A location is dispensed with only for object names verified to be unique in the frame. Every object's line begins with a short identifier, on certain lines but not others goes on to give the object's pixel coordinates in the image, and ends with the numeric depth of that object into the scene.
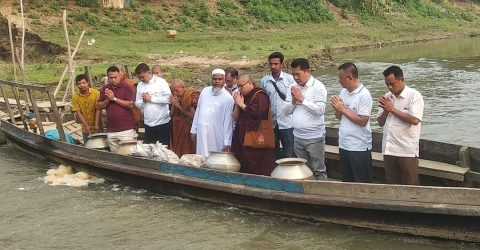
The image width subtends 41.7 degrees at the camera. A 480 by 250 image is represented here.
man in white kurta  7.49
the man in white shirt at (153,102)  8.28
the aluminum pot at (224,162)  7.22
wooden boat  5.74
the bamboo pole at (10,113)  11.47
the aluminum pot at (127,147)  8.43
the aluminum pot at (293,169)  6.57
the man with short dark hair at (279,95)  7.32
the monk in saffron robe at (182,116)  8.20
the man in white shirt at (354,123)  6.19
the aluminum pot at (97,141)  8.91
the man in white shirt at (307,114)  6.62
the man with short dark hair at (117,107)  8.45
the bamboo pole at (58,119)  9.15
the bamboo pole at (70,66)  12.27
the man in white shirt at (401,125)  5.93
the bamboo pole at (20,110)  11.10
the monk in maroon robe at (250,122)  6.94
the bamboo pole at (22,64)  12.52
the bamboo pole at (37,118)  10.06
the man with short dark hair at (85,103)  8.78
